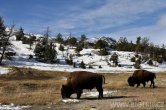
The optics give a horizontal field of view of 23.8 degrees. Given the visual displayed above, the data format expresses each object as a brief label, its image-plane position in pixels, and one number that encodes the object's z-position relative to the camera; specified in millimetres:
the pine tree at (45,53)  106625
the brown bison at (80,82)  28828
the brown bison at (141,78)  42538
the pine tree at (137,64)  110150
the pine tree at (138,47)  146088
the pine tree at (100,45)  137250
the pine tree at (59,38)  157012
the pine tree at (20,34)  137875
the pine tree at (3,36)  101550
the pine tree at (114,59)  115188
